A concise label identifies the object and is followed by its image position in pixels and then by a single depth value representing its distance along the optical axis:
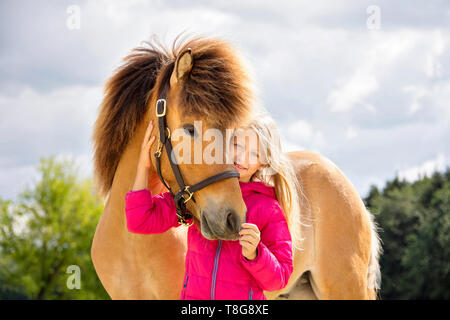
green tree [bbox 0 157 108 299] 24.44
